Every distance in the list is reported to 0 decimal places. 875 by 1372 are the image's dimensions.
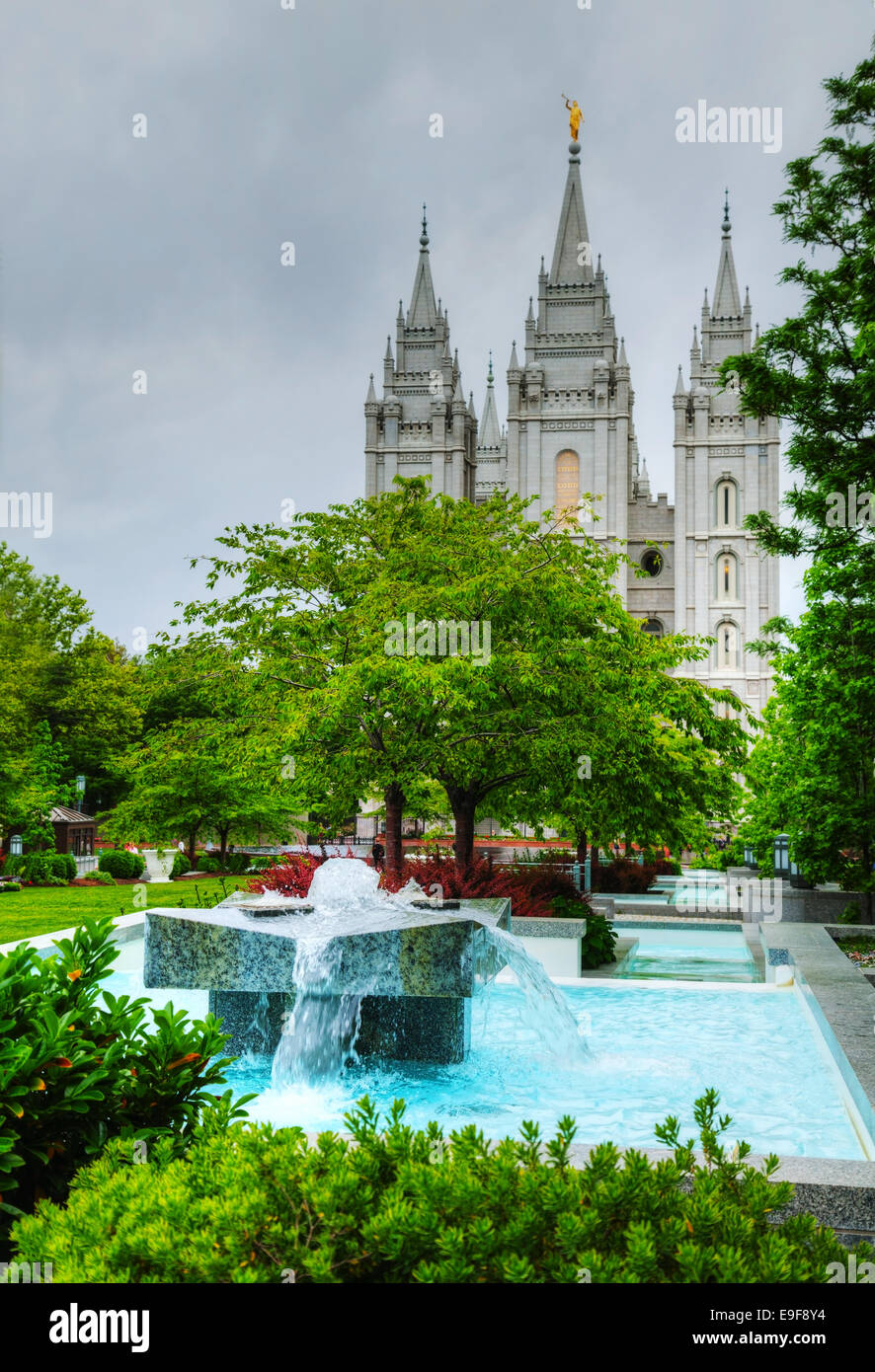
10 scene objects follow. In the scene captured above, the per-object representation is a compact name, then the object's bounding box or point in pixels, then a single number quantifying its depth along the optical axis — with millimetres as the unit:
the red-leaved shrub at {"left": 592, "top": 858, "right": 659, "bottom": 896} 27500
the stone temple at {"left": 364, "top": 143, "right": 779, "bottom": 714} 75875
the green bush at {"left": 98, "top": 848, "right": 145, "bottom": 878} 30109
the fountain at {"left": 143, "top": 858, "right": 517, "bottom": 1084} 8094
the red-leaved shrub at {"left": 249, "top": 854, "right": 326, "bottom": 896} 13281
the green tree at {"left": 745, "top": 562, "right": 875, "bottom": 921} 15859
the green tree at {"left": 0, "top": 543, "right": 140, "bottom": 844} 42531
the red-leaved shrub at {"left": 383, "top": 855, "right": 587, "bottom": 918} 14219
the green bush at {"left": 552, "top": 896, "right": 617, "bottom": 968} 15445
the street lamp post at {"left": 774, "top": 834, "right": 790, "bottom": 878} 21688
